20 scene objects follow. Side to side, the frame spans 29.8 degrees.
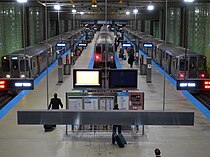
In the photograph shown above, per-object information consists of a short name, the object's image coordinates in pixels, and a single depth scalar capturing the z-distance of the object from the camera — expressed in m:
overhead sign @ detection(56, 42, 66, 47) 35.47
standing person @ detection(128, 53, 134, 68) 31.77
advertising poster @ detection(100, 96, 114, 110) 13.95
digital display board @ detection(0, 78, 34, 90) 11.43
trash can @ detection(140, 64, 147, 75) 28.72
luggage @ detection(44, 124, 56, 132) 14.57
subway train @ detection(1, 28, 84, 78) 23.33
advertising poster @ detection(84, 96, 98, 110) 13.93
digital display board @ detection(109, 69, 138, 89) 14.64
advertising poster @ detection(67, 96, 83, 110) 13.88
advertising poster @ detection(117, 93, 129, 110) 13.99
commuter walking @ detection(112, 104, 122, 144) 12.97
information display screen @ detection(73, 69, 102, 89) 14.98
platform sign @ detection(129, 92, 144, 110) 14.10
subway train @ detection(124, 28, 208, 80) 23.56
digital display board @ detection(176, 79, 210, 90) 11.20
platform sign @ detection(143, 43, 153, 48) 36.68
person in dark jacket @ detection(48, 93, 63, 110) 14.56
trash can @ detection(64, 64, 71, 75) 28.77
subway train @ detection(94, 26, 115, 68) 32.50
